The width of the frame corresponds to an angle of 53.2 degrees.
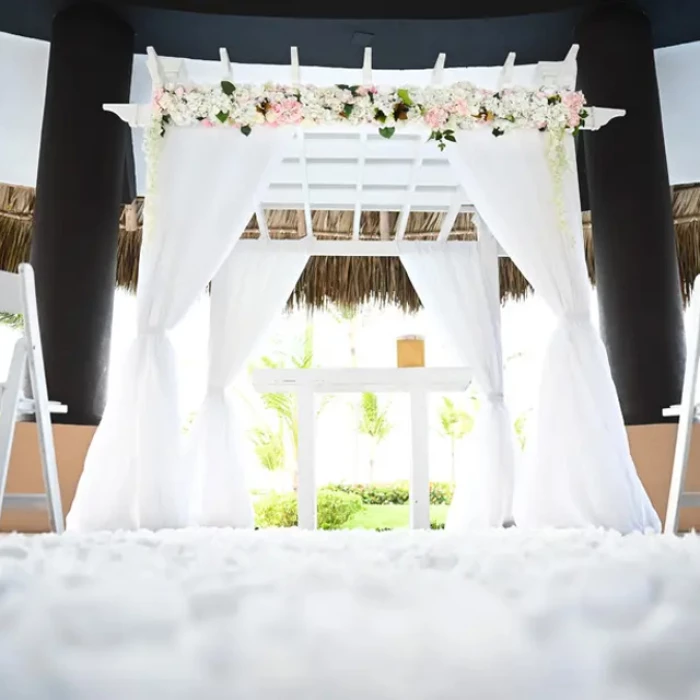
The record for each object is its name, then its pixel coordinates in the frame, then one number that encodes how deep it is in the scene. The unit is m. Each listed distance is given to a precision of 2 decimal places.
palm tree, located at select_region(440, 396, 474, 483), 11.12
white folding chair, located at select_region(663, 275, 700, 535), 2.49
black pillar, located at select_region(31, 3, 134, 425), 3.49
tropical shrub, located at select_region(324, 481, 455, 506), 10.02
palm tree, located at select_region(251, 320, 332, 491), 9.98
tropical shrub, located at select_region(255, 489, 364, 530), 7.75
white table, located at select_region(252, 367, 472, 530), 3.83
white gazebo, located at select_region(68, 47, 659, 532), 2.86
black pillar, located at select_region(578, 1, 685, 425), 3.50
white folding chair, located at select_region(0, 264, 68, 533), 2.34
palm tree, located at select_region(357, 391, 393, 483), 10.62
